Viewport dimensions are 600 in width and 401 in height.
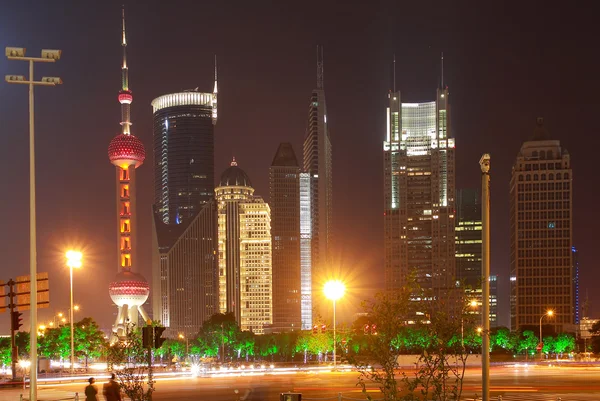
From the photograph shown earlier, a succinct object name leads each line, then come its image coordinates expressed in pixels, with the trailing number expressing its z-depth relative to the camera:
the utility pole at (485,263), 22.40
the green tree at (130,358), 31.05
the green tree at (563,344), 153.50
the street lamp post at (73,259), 72.14
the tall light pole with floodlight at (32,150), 33.59
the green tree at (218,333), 182.38
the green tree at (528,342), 154.38
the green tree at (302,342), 145.30
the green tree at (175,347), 192.88
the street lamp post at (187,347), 186.25
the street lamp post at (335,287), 72.56
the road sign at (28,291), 42.31
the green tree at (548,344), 156.38
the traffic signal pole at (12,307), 48.19
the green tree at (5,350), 116.38
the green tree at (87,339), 127.19
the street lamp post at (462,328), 25.22
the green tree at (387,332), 25.70
